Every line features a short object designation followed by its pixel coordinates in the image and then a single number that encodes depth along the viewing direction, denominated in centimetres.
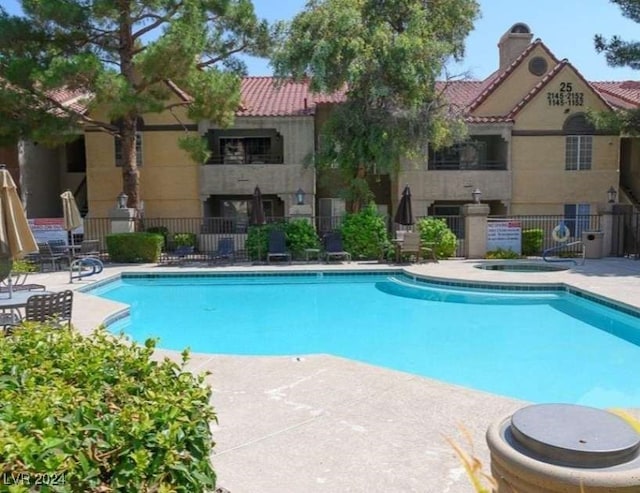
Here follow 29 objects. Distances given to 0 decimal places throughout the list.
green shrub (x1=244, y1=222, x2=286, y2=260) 2073
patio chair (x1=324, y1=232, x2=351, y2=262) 2009
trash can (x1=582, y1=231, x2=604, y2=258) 2039
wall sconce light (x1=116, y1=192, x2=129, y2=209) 2188
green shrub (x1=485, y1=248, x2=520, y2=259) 2097
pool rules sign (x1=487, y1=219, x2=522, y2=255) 2130
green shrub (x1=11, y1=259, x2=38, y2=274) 1541
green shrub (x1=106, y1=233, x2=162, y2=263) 2084
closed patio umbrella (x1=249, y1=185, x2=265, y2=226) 2138
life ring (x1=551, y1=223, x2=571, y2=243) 2034
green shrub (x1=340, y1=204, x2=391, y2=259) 2059
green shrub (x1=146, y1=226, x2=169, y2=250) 2461
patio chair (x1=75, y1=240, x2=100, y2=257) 1897
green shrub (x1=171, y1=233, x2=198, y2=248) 2416
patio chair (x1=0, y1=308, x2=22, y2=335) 775
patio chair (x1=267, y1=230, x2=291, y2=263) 1998
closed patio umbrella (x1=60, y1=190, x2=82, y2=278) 1544
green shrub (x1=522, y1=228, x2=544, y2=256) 2239
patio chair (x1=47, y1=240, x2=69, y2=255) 1989
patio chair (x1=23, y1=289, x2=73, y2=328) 732
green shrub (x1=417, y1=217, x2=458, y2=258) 2062
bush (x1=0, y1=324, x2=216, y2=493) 221
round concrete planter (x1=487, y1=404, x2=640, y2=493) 215
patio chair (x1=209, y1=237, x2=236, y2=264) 2123
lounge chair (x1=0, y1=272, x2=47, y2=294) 1022
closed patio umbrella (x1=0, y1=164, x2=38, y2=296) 852
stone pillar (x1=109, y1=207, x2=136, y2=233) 2172
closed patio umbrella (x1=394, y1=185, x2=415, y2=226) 2083
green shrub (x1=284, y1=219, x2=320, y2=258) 2062
